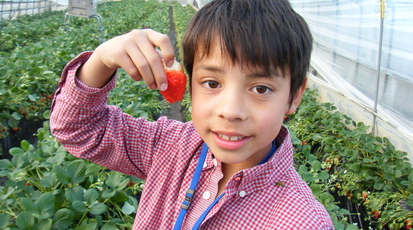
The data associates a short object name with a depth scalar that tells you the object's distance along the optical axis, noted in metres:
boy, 0.91
